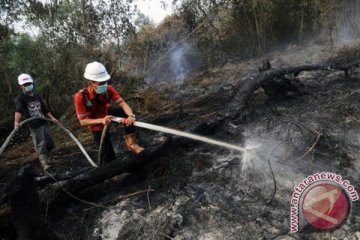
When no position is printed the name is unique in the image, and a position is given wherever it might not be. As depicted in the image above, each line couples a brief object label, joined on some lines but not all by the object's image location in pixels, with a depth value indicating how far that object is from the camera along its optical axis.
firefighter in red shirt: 4.02
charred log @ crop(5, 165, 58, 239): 2.74
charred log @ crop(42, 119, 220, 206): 3.66
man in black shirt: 4.96
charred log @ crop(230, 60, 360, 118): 5.45
